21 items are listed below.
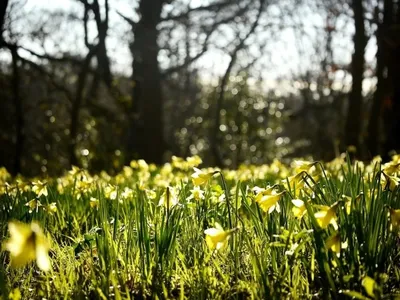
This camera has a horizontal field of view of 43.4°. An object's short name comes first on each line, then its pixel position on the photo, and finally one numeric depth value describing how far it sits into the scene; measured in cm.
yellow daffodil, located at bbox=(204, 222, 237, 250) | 150
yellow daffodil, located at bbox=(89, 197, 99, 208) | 251
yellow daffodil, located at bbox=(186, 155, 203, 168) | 341
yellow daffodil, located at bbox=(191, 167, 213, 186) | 199
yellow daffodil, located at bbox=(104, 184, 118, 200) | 264
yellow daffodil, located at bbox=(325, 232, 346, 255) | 148
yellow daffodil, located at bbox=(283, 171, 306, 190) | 194
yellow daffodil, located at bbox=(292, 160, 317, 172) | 203
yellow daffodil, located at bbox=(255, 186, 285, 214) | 171
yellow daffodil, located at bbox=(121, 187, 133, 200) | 263
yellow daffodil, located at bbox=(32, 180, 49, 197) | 251
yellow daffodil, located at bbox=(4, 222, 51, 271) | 112
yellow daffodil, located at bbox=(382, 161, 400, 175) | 207
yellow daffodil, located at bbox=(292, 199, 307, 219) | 164
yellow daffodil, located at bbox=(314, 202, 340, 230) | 151
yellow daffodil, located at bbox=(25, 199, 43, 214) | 228
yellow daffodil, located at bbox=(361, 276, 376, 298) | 132
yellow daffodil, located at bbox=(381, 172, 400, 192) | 190
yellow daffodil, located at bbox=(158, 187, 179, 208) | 191
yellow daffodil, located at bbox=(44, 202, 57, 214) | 238
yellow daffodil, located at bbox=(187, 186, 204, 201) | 234
